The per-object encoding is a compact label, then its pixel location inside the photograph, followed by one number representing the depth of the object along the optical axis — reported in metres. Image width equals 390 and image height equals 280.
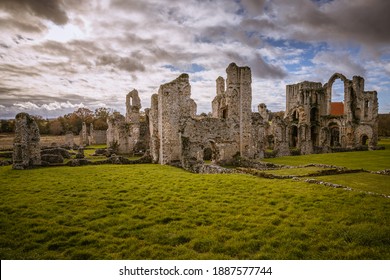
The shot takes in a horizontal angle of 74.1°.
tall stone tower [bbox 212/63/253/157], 21.12
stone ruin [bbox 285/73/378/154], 32.09
